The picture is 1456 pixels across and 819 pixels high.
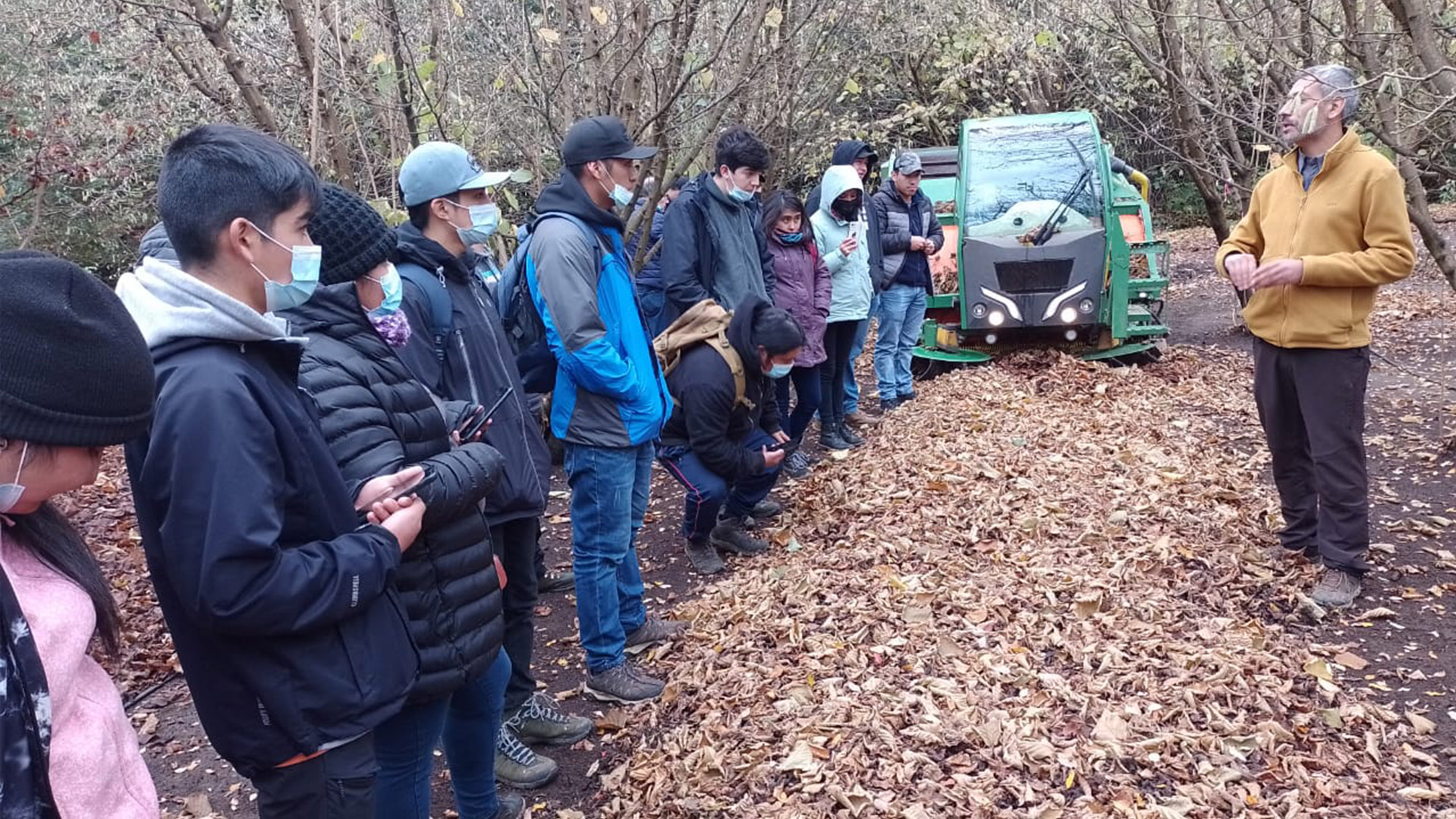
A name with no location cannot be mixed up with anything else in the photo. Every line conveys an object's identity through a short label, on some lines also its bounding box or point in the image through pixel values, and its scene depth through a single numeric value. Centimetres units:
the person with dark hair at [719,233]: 557
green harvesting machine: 842
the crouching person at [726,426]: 476
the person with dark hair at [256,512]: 177
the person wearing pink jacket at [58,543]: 140
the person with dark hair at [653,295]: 645
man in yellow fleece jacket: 405
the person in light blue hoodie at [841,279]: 722
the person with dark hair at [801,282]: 668
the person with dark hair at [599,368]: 364
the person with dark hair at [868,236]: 762
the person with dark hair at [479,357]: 310
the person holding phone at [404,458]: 226
